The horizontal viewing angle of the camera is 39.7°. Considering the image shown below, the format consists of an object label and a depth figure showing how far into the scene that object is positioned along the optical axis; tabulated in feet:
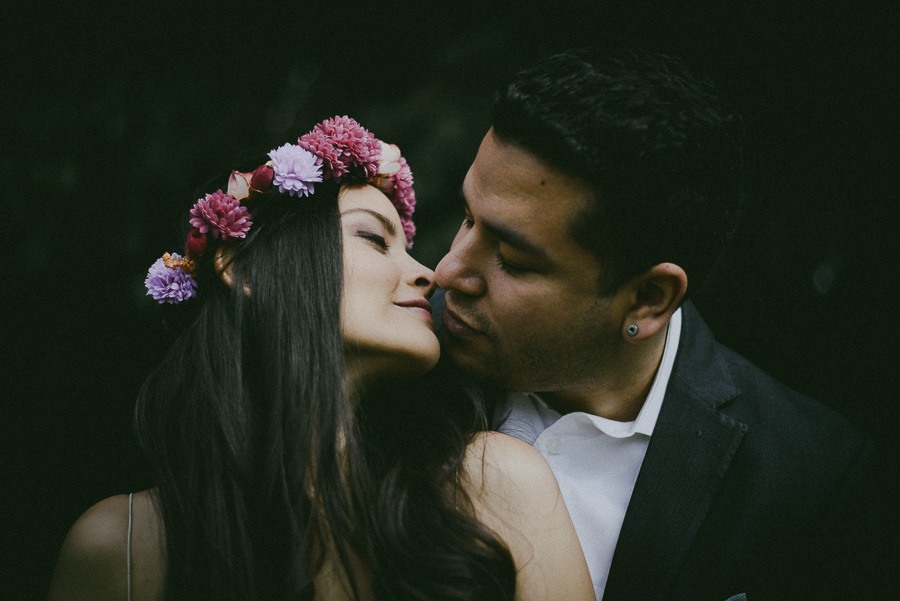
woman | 2.65
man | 2.82
